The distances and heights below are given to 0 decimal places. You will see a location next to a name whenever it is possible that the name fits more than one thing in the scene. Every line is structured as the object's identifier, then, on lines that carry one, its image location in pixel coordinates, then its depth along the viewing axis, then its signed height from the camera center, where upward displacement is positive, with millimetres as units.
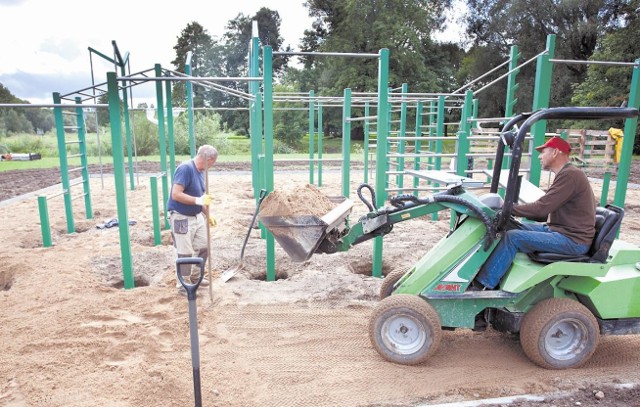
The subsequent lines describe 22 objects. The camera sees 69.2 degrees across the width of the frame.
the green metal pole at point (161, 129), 6285 -33
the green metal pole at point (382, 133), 5000 -60
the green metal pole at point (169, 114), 6371 +165
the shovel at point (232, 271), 4727 -1647
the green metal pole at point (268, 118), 4809 +94
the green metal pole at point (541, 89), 5816 +485
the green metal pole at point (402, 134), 8270 -133
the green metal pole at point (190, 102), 6562 +345
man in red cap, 3223 -634
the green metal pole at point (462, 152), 6305 -329
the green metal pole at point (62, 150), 7066 -359
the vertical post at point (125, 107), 7351 +313
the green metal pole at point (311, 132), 10600 -125
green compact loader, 3264 -1189
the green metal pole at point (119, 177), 4641 -518
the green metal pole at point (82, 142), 7746 -261
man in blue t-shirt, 4492 -803
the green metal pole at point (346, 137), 8148 -173
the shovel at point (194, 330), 2467 -1068
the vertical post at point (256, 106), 6301 +308
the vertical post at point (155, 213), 6641 -1227
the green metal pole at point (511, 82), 7367 +741
